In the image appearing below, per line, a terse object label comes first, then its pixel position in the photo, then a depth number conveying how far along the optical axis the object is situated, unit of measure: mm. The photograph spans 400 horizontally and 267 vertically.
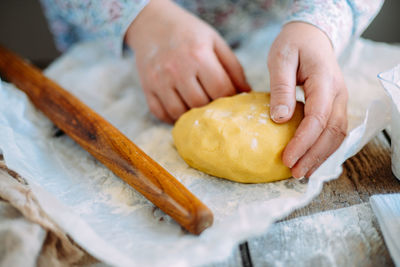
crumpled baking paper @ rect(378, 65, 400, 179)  663
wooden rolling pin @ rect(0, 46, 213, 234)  578
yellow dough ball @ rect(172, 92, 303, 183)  678
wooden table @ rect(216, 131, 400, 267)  555
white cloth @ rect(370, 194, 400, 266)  547
